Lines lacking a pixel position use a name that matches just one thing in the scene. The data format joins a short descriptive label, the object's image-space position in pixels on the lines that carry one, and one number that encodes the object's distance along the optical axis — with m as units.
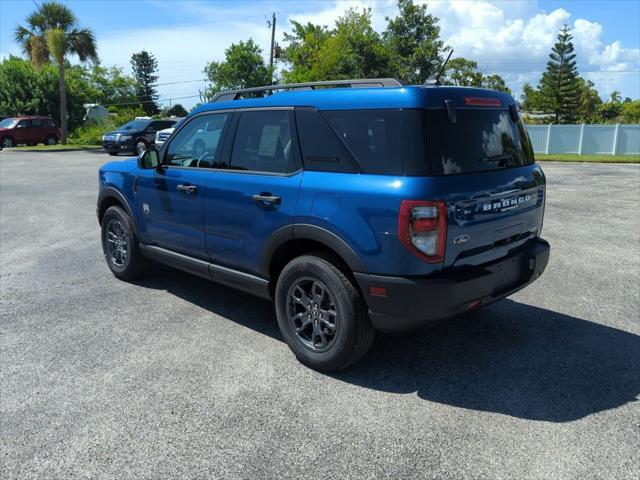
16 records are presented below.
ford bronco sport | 3.16
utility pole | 42.28
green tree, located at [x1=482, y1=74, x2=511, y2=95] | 59.39
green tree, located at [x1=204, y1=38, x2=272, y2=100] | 40.72
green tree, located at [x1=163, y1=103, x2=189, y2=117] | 69.67
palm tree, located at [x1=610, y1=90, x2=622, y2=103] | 89.20
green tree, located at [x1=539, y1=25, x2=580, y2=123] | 53.69
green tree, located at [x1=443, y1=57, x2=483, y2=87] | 50.75
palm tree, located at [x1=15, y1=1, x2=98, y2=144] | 30.91
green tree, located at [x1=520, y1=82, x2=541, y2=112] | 58.18
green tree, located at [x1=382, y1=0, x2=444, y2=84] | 33.22
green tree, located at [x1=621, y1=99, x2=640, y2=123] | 47.55
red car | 29.81
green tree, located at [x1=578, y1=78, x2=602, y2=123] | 61.90
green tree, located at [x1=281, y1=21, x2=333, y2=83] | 40.03
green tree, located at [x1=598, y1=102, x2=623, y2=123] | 70.31
